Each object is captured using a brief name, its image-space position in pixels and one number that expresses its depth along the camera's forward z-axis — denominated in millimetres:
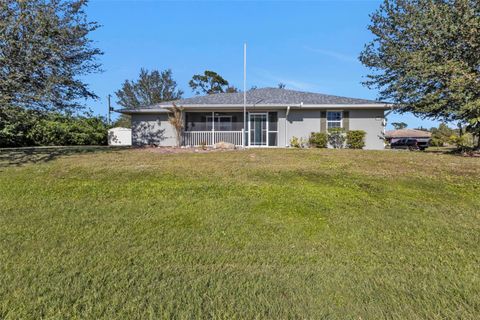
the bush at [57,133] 22672
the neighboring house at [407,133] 48662
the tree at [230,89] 51612
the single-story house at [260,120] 17625
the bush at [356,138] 17406
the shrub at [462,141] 15734
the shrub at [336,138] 17641
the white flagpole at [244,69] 15773
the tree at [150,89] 53000
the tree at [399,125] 87150
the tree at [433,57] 13414
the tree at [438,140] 24242
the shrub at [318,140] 17453
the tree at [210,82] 52469
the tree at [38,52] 11336
